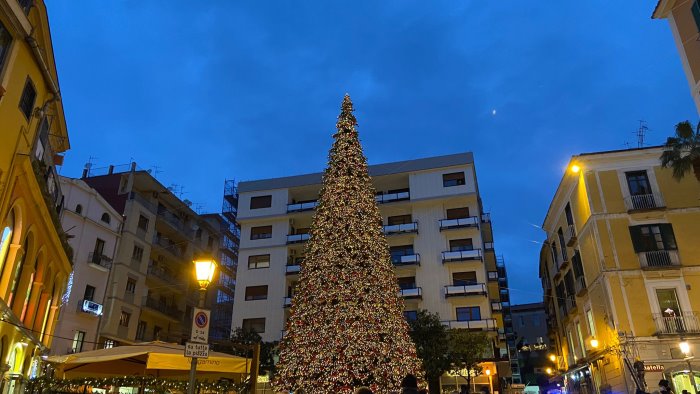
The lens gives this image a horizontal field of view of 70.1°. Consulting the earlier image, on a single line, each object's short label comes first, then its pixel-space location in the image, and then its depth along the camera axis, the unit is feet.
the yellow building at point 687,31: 54.19
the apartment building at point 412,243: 130.52
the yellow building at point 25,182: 42.80
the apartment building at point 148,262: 122.69
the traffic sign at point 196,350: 27.06
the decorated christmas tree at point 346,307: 57.11
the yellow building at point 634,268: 76.84
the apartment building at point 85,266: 107.34
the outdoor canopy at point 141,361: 37.11
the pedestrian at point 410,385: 23.48
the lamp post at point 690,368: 70.24
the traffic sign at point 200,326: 28.09
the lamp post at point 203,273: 29.94
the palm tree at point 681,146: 68.74
